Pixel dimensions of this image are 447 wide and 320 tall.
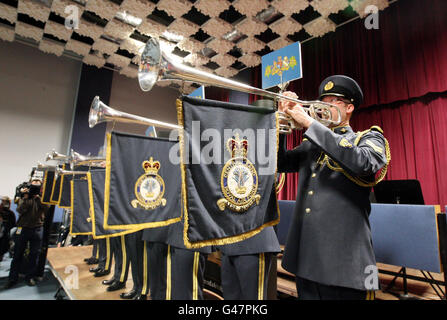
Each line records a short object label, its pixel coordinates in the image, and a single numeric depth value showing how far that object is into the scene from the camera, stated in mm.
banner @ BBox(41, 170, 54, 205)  4270
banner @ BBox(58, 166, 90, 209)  3914
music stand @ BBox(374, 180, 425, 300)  2311
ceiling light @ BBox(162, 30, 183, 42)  5310
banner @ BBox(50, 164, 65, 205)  4133
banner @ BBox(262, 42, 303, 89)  2164
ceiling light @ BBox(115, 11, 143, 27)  4883
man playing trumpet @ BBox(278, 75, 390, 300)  1087
